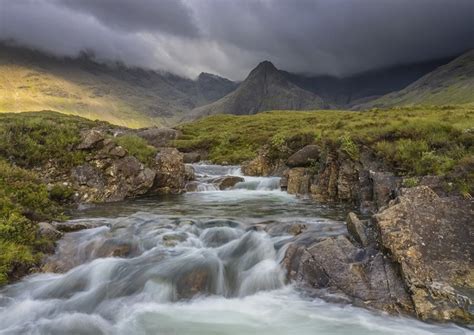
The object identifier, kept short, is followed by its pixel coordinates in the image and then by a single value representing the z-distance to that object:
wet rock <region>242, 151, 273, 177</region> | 32.44
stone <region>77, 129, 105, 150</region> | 24.00
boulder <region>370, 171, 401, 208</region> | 16.55
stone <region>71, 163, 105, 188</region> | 22.55
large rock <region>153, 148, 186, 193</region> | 26.34
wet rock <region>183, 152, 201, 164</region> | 48.66
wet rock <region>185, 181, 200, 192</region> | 28.03
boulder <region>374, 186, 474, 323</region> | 9.14
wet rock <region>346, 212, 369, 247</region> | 11.73
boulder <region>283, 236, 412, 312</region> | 9.77
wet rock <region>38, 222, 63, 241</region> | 13.74
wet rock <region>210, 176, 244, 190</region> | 28.91
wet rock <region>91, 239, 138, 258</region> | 13.55
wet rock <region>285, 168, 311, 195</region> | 24.44
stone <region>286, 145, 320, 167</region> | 25.52
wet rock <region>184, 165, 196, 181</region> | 29.58
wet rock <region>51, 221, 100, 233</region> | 15.11
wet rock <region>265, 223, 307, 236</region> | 14.32
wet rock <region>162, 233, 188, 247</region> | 14.29
